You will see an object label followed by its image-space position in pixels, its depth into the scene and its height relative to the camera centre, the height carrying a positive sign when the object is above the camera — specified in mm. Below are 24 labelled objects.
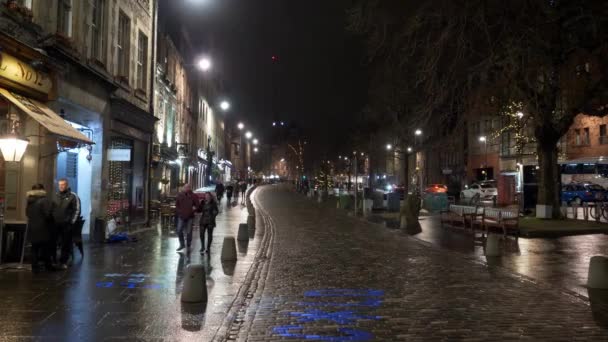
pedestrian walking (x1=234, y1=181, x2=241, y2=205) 42978 -44
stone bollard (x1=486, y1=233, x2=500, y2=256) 13781 -1310
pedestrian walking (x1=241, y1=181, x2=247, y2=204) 43731 +309
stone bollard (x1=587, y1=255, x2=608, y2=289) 9522 -1364
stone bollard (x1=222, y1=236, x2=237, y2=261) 12648 -1354
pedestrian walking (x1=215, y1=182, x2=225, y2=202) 38325 +126
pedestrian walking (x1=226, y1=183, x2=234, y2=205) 39919 -153
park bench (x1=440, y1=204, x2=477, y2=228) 20938 -905
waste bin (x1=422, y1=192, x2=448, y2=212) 30952 -445
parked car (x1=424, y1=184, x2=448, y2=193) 46662 +450
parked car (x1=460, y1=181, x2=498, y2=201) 44500 +387
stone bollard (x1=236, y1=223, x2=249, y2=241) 16812 -1271
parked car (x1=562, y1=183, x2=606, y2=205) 37938 +267
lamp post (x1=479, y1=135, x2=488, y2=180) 63259 +4854
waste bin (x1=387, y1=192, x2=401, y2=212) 31578 -488
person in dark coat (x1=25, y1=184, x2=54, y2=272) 10445 -658
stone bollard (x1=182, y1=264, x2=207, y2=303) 8188 -1420
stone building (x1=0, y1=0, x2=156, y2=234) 11984 +2838
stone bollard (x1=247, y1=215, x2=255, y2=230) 19814 -1095
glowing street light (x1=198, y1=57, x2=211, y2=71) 24375 +5777
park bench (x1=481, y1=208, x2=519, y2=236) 18141 -890
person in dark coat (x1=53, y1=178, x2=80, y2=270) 11028 -507
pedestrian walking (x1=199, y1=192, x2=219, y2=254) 14062 -655
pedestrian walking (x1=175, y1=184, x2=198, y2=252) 13961 -502
